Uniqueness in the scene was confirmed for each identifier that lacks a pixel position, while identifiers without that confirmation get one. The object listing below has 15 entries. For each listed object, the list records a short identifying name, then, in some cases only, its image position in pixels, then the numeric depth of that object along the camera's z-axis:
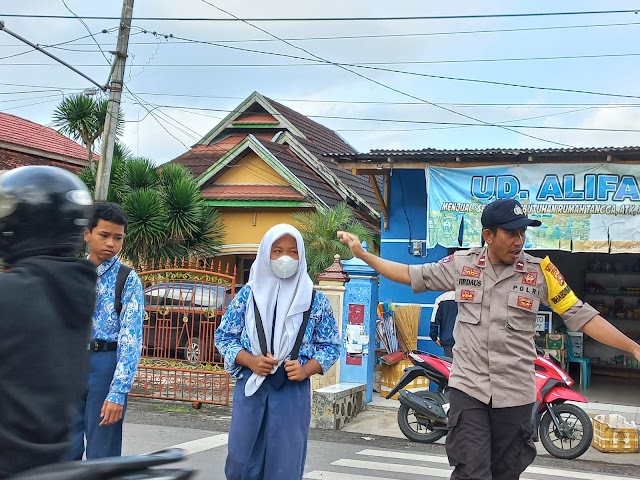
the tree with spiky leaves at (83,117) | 17.88
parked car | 10.28
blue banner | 10.48
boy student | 4.11
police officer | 4.16
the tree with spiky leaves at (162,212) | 14.69
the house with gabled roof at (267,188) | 16.61
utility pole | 13.88
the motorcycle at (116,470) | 1.95
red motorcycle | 7.91
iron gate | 10.27
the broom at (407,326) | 11.98
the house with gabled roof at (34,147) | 21.03
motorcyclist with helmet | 2.01
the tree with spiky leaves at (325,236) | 13.53
